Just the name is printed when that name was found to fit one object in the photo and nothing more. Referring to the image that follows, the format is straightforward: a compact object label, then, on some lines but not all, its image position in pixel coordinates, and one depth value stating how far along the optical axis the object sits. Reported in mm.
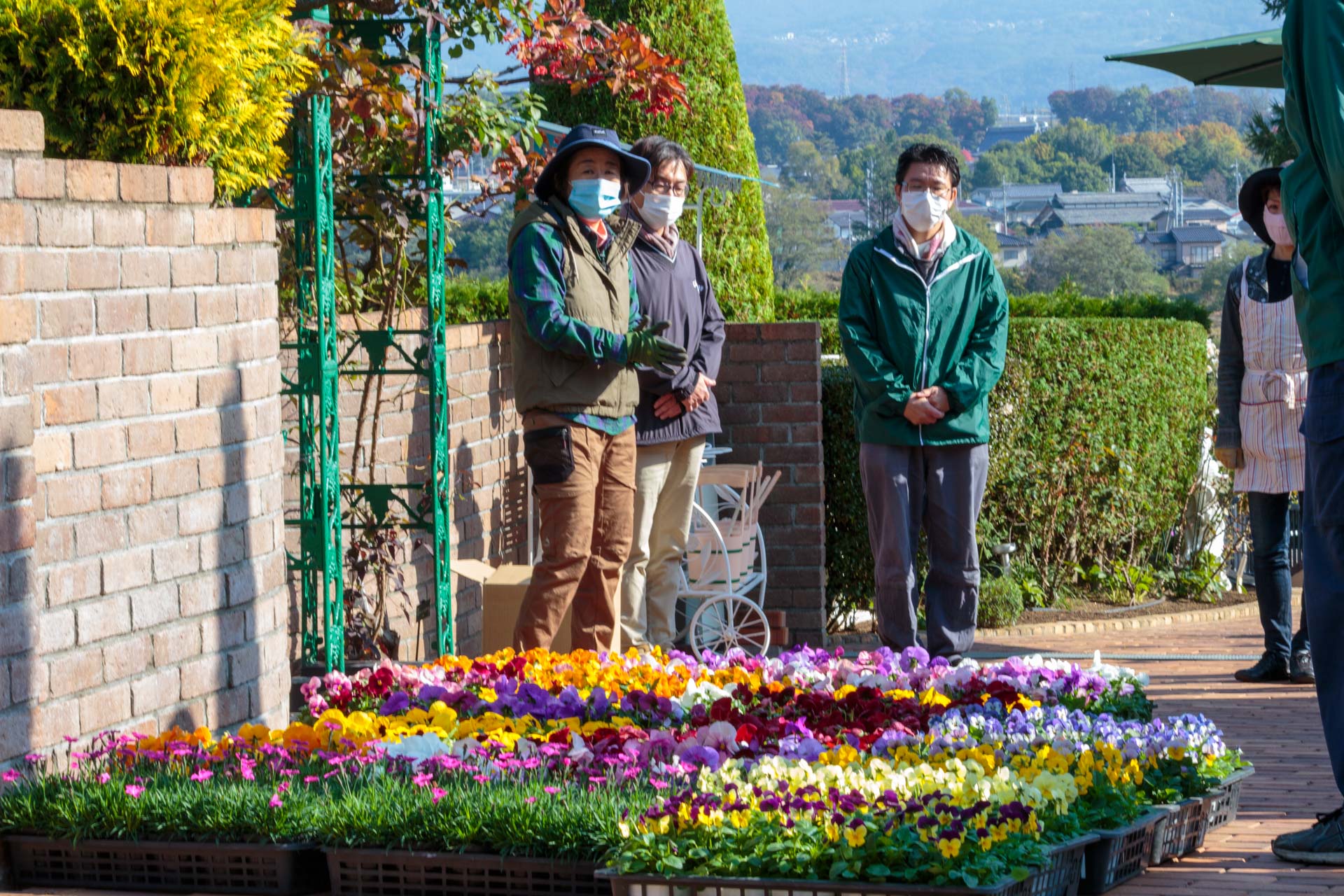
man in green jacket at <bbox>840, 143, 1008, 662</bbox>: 13977
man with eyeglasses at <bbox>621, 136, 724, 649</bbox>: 14289
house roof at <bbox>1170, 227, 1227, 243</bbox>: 168250
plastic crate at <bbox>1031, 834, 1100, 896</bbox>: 7445
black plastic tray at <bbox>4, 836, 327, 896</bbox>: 8016
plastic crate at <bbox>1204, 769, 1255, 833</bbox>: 9234
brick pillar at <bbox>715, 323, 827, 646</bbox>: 17250
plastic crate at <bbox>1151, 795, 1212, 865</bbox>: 8570
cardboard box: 13719
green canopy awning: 16312
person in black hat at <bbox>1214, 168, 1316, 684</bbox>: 14578
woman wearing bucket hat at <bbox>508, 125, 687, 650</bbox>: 12383
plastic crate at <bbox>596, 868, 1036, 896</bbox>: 6914
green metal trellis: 12359
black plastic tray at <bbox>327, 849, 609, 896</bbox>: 7602
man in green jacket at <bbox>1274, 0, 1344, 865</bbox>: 8289
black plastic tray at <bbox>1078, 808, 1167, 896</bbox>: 8008
